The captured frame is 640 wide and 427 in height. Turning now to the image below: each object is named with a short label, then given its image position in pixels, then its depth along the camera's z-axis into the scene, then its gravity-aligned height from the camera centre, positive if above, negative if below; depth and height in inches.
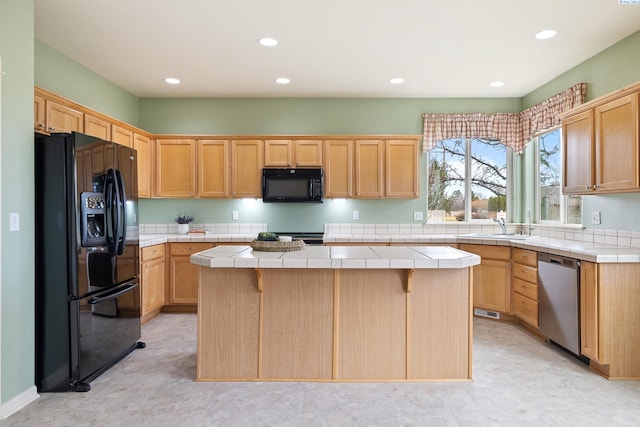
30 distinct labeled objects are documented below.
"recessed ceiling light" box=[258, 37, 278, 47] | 129.6 +57.7
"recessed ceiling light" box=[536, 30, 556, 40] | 123.0 +56.8
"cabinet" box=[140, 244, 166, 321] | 155.0 -28.2
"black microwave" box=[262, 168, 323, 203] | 181.9 +12.3
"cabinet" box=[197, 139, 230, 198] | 185.8 +21.7
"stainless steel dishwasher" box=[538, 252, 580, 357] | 116.0 -28.9
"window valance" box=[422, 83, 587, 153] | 191.5 +41.2
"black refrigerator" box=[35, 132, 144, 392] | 98.3 -12.5
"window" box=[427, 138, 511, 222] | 198.7 +15.7
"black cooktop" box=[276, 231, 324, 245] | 180.1 -12.3
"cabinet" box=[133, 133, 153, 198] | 174.8 +23.4
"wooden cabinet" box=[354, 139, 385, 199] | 184.7 +20.4
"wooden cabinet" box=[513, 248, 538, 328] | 140.2 -28.6
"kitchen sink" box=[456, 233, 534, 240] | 163.5 -11.4
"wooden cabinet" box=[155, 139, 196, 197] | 186.1 +21.0
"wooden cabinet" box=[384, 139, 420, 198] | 184.9 +19.9
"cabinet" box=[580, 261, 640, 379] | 106.7 -30.1
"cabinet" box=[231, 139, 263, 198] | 185.5 +22.2
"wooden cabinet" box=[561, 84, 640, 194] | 108.0 +20.0
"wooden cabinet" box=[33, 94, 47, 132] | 109.7 +28.5
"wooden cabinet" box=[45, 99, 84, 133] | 116.3 +30.1
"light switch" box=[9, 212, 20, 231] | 88.8 -2.1
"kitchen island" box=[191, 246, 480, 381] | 102.7 -28.5
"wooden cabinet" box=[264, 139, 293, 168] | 185.0 +27.8
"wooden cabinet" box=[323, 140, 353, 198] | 185.0 +20.5
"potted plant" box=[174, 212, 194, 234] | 193.2 -4.9
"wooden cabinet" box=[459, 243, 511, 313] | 157.5 -28.2
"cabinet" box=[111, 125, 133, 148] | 154.3 +31.6
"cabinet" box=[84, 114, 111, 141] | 137.1 +31.4
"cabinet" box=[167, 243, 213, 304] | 173.2 -28.1
